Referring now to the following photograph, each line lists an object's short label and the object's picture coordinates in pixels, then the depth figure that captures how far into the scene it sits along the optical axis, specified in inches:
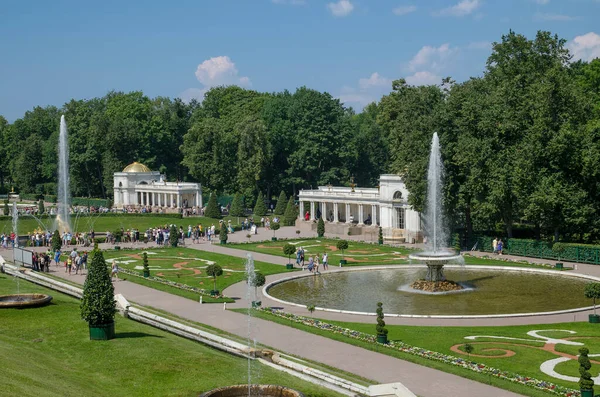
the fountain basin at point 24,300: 1336.1
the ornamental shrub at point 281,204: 3649.1
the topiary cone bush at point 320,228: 2866.6
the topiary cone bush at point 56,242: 2389.3
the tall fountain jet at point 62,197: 3078.2
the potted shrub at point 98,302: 1096.8
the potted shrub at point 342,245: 2175.7
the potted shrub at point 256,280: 1609.1
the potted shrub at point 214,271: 1675.7
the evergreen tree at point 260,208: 3720.5
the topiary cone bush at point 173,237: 2596.0
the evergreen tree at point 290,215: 3442.4
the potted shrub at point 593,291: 1335.9
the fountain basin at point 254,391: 823.7
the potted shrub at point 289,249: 2079.1
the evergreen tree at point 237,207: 3651.6
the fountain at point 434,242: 1681.8
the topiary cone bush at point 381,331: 1145.4
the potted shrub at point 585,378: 844.6
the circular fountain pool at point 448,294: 1475.1
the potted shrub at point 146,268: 1918.1
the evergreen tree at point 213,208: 3595.0
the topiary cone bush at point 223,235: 2699.3
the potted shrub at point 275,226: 3123.5
